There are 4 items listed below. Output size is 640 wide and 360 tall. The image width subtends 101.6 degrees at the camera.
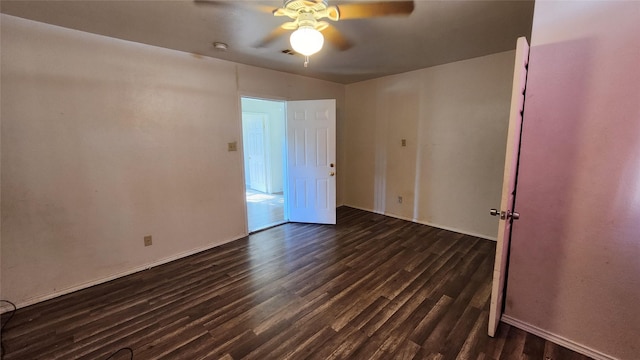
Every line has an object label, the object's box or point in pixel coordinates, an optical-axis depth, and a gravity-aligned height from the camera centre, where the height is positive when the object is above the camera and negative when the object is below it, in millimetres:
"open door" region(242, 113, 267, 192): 6867 -83
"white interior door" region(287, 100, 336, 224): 4070 -228
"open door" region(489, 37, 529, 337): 1562 -238
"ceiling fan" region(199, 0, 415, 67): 1668 +883
